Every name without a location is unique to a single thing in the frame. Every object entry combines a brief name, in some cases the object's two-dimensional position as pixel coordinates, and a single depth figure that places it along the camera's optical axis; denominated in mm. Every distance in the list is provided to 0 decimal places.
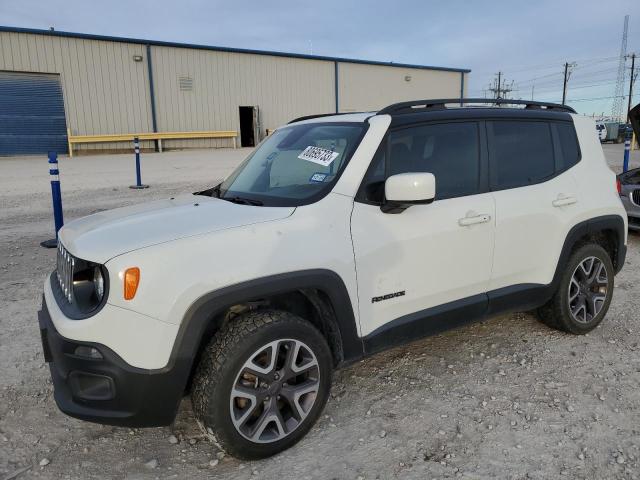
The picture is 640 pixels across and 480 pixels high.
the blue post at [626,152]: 13672
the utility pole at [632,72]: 66550
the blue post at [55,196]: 6910
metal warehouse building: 23938
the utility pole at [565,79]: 67362
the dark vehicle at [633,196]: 7344
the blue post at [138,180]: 12681
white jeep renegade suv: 2344
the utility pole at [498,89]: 86375
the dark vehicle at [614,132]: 42875
